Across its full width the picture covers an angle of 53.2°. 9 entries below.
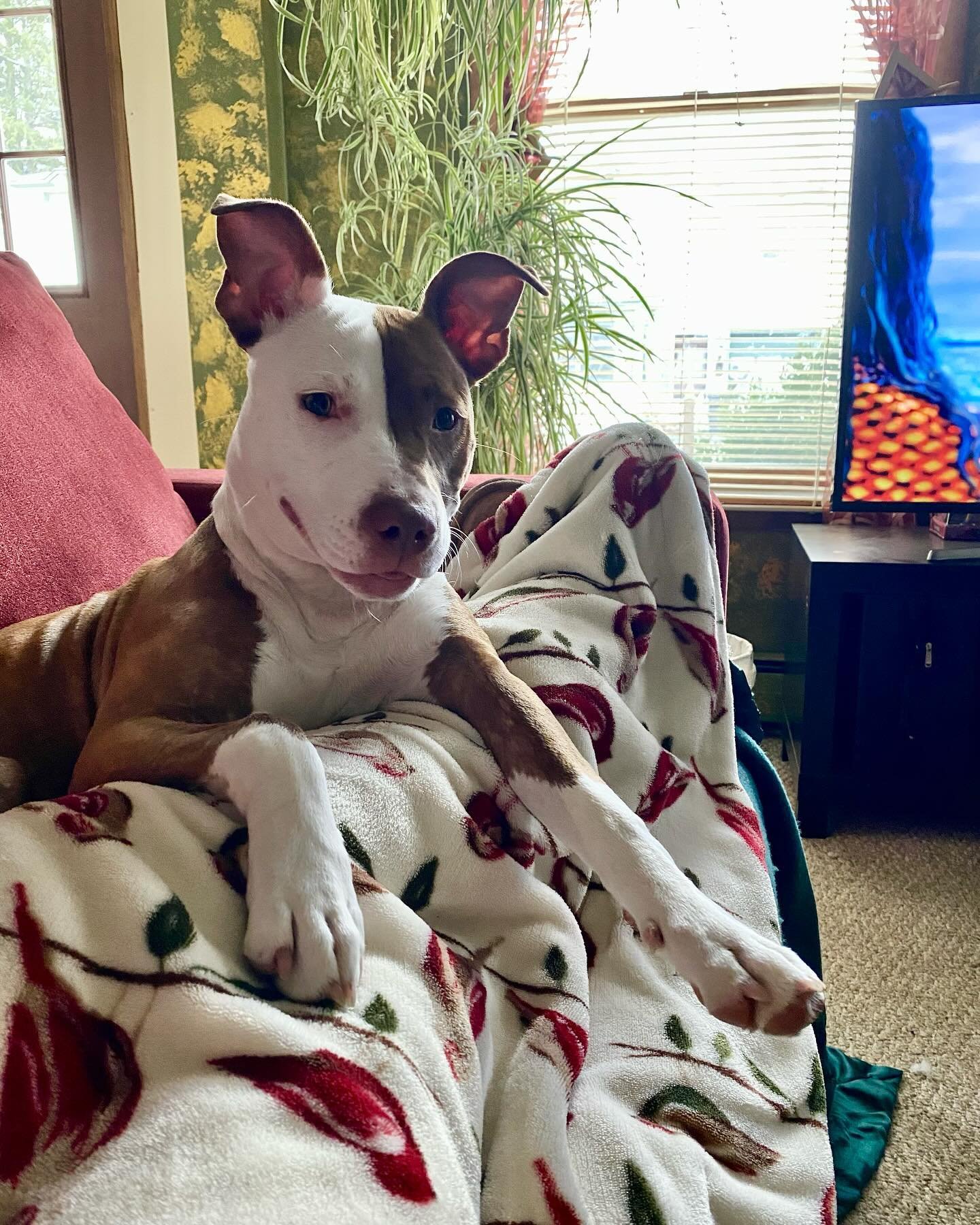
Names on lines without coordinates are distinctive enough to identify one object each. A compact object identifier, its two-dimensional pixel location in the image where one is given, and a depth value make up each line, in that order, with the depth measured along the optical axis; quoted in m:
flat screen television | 2.01
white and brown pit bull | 0.72
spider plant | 2.14
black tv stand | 2.03
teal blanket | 1.15
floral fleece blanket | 0.43
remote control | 2.04
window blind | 2.54
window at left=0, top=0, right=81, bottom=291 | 2.57
